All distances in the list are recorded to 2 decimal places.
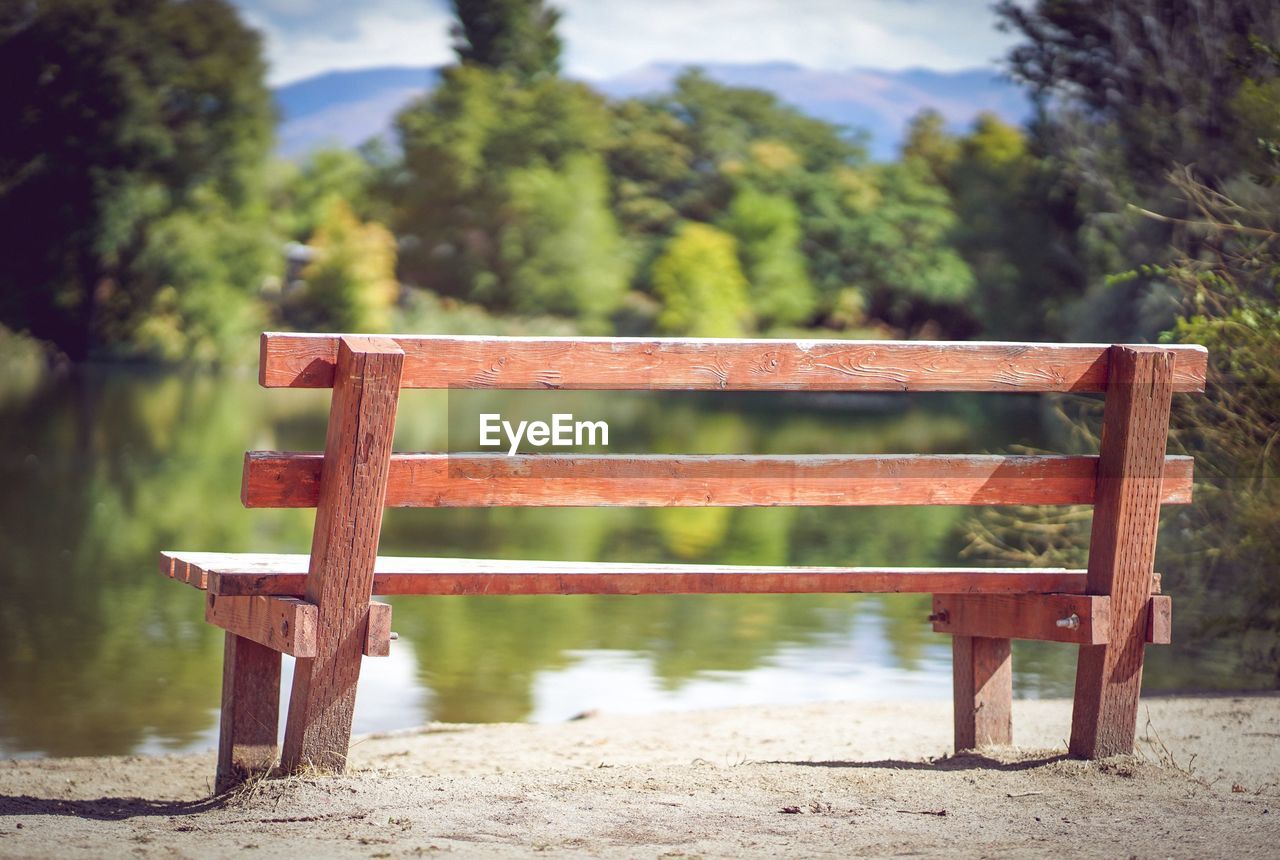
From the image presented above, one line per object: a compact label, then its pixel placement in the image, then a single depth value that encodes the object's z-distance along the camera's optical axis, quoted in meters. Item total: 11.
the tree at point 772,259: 75.12
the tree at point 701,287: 72.31
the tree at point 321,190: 80.50
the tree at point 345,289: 65.19
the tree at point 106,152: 53.53
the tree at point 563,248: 72.56
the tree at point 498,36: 97.25
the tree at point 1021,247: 31.06
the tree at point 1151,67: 17.03
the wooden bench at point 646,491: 4.40
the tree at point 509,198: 72.88
